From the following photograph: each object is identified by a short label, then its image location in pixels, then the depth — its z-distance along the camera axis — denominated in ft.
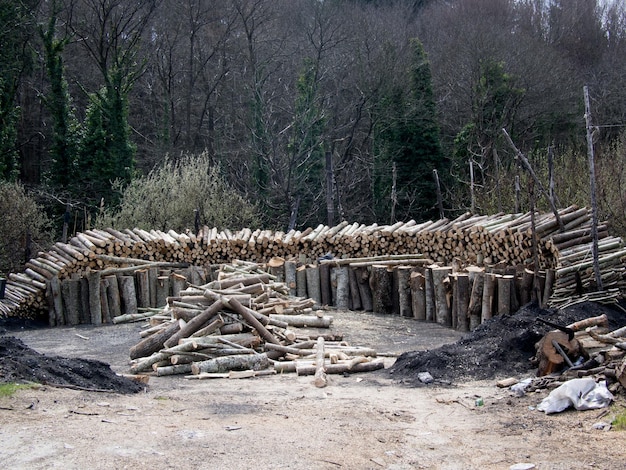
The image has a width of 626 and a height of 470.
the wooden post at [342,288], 58.18
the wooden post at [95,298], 56.44
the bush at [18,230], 68.03
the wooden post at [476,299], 46.78
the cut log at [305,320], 44.88
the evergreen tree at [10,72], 101.96
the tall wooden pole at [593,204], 39.34
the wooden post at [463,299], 48.21
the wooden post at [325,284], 59.11
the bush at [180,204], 77.15
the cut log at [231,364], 36.01
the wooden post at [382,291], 55.88
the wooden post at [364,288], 57.26
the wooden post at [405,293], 54.44
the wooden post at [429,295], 52.21
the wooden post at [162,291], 57.62
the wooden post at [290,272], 59.36
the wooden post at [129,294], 57.06
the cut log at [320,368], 32.42
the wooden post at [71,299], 56.80
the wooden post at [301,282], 59.11
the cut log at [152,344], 38.99
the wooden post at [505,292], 45.27
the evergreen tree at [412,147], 102.94
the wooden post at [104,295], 56.70
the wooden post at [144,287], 57.57
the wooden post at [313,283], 59.06
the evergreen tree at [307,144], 98.89
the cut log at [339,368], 35.24
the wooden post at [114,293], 56.70
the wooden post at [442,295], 50.49
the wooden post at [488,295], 46.03
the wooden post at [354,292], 57.93
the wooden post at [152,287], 57.82
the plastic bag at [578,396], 24.16
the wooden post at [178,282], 57.52
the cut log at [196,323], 38.24
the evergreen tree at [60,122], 101.04
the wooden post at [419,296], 52.90
